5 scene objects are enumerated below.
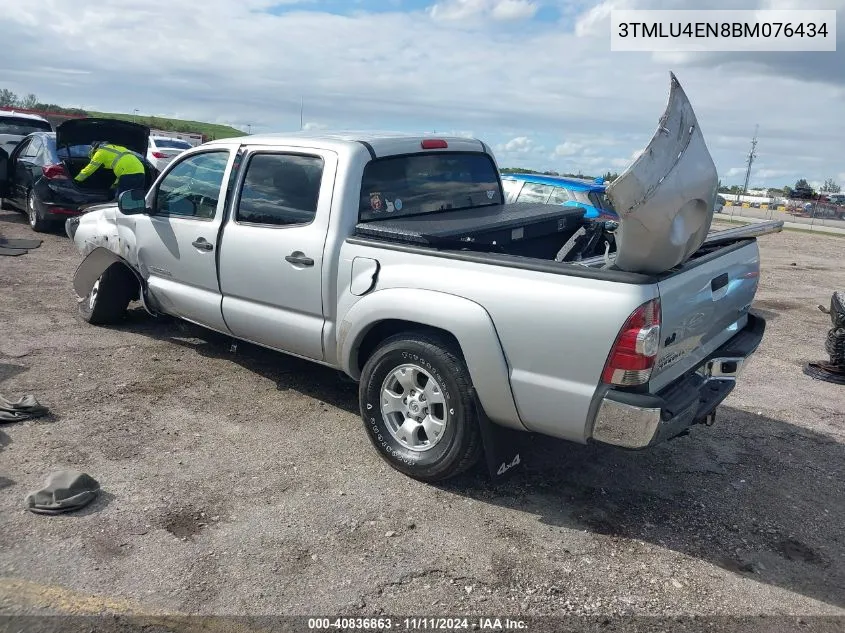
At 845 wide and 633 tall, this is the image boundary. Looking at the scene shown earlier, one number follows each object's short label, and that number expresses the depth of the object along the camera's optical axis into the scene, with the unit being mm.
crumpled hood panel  3170
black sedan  10641
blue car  11000
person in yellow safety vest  9922
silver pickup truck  3357
